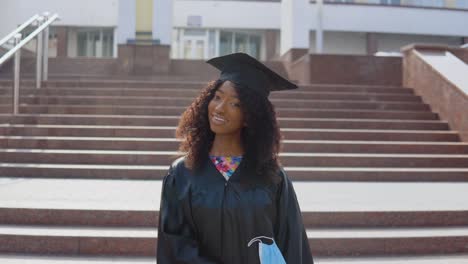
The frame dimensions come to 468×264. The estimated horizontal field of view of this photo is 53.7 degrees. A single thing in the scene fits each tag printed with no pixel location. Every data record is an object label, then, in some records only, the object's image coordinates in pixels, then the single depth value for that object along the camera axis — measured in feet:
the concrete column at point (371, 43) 79.92
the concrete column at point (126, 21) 43.47
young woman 5.97
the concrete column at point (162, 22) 43.88
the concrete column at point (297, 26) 48.93
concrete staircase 13.44
